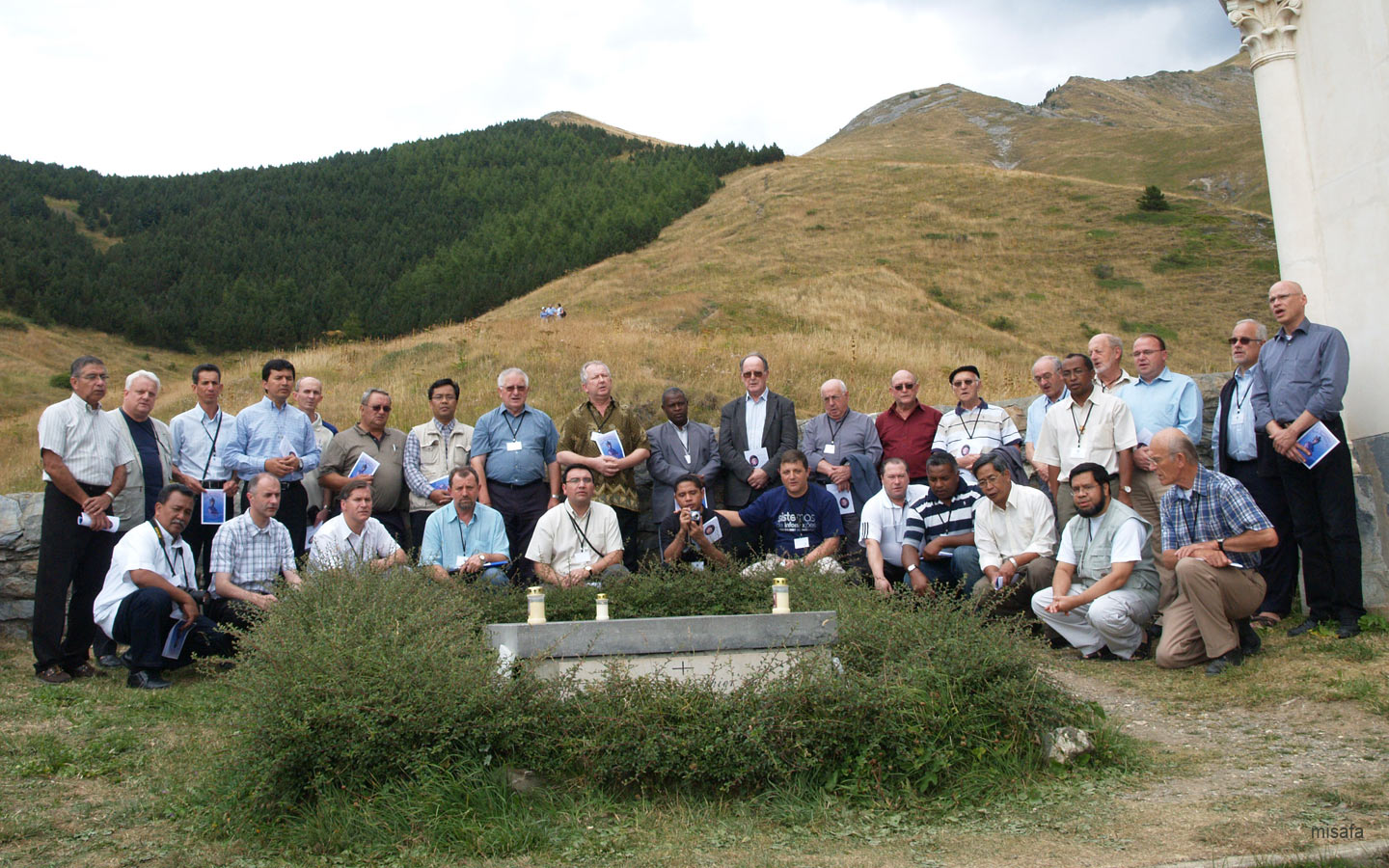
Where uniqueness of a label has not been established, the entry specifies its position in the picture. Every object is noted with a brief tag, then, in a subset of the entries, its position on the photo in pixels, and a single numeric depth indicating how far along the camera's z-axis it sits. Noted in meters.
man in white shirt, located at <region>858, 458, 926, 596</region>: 6.78
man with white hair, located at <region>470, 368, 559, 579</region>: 7.34
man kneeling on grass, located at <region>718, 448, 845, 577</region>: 6.78
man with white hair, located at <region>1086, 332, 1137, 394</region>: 7.02
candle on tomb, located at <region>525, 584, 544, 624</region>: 4.47
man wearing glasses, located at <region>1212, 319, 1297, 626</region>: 6.27
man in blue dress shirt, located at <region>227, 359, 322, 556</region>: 7.03
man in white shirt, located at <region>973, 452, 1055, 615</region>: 6.22
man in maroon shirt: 7.59
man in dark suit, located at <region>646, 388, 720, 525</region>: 7.49
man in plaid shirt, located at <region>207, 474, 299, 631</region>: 6.21
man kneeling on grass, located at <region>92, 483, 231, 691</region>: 5.88
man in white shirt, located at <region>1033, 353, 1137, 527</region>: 6.45
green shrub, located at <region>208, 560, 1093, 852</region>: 3.61
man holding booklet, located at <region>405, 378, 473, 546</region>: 7.41
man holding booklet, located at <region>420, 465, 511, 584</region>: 6.45
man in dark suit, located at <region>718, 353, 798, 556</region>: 7.55
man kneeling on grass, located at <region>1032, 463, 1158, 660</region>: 5.78
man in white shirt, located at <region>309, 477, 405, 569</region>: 6.30
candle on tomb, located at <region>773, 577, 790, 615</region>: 4.74
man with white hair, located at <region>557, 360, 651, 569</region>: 7.39
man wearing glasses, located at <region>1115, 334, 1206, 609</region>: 6.62
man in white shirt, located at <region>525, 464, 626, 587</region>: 6.41
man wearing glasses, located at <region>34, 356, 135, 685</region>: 6.00
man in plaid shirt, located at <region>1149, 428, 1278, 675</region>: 5.41
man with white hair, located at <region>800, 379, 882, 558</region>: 7.27
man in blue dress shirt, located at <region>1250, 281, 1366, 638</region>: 5.76
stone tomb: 4.20
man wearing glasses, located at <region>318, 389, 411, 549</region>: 7.30
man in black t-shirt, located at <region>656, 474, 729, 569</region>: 6.37
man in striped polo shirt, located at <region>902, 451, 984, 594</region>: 6.58
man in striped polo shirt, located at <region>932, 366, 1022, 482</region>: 7.29
